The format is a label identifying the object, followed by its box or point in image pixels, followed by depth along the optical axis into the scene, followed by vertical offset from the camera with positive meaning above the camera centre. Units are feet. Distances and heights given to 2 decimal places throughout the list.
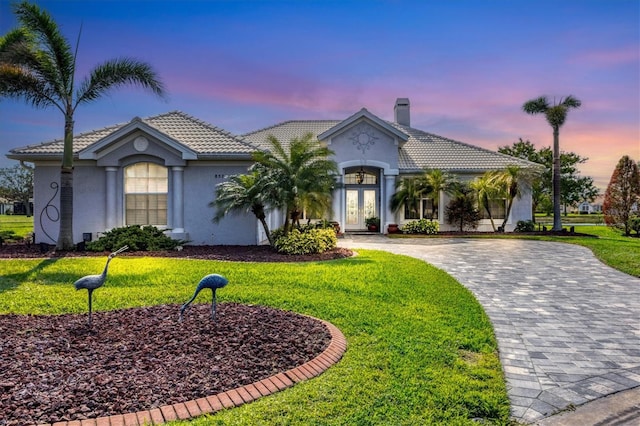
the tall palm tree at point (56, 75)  41.39 +15.31
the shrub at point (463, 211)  74.13 +0.24
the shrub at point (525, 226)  75.05 -2.62
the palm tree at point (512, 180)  70.90 +5.83
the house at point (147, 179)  49.37 +4.30
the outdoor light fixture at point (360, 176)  77.41 +7.14
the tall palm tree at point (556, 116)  78.69 +19.37
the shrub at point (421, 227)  72.69 -2.73
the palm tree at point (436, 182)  71.77 +5.50
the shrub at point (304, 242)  43.67 -3.34
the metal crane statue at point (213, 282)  17.58 -3.15
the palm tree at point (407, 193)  71.61 +3.48
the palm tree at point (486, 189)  70.74 +4.18
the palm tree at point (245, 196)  43.11 +1.83
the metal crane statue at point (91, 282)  17.69 -3.16
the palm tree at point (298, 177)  43.88 +4.10
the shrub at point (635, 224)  72.43 -2.17
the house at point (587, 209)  266.16 +2.27
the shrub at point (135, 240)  43.65 -3.12
